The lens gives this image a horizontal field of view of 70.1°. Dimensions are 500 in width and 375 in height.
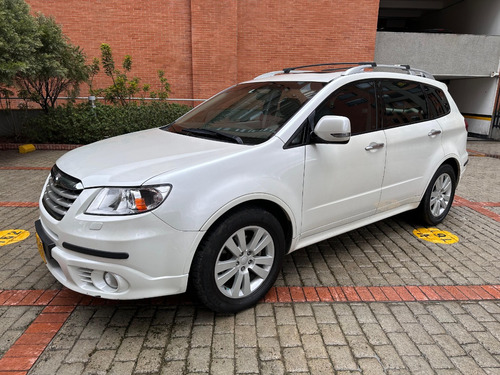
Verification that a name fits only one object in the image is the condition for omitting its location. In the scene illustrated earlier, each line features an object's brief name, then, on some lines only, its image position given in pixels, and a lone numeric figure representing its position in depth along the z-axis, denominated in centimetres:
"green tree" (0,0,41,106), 697
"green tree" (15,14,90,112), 809
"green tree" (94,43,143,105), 1008
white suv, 221
